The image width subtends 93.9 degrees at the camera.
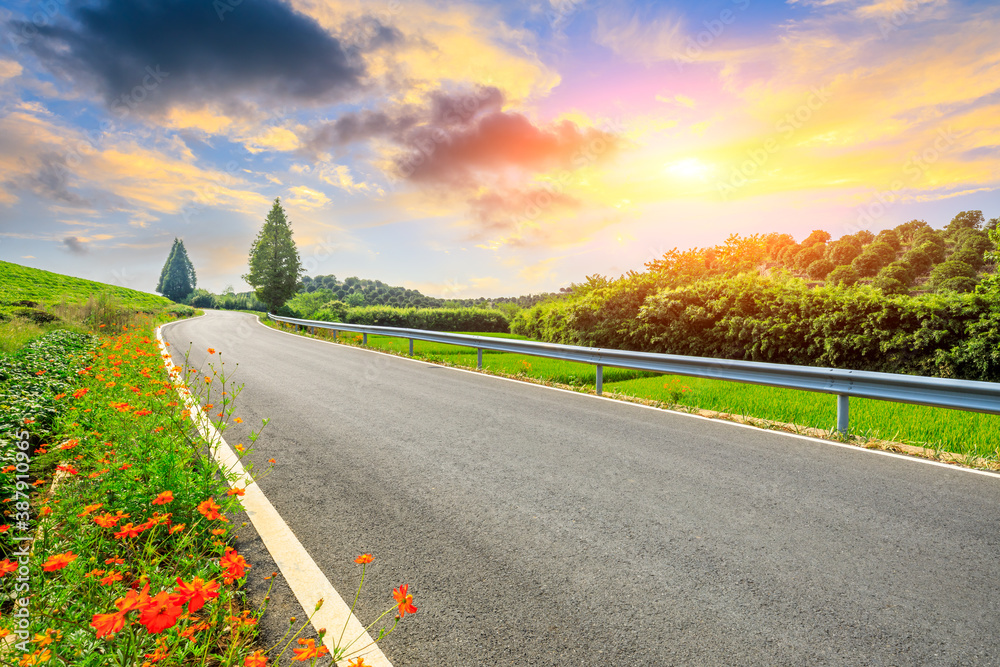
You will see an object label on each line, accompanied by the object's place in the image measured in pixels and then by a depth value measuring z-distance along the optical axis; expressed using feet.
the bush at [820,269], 255.35
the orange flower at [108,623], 4.28
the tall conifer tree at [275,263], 166.09
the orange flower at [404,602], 5.58
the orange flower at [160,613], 4.39
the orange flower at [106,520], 7.37
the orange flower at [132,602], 4.50
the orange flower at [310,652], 5.05
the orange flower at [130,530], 7.18
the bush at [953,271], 168.76
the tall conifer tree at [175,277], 308.40
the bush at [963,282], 138.92
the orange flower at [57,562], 5.62
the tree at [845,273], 214.16
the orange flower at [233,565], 6.46
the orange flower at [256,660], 5.02
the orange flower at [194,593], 4.93
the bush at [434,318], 102.73
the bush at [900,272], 198.18
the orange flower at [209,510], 7.66
